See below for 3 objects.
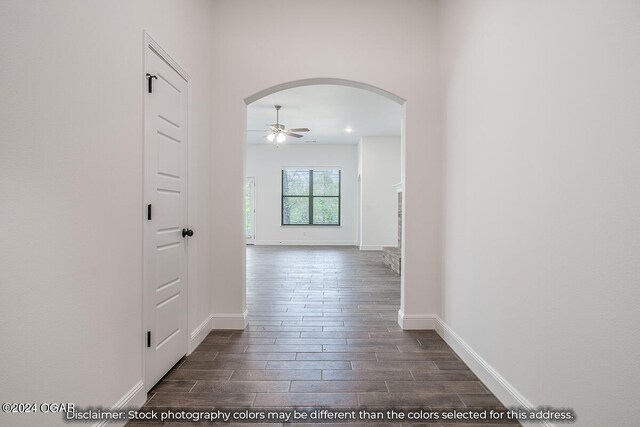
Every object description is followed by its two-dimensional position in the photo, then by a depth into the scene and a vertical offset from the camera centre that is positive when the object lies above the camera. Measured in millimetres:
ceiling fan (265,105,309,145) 6688 +1593
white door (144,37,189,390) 2123 -43
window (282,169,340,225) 10945 +409
